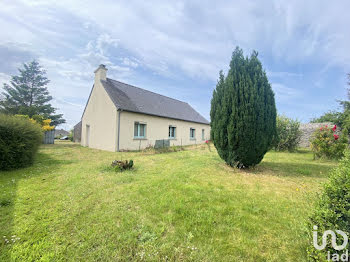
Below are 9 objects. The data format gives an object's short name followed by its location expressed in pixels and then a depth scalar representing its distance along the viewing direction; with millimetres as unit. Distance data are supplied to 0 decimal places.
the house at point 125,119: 10977
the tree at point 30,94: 22809
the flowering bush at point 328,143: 7785
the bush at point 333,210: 1393
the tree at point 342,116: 11547
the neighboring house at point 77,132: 21905
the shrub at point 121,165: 5174
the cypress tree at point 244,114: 4898
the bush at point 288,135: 11723
